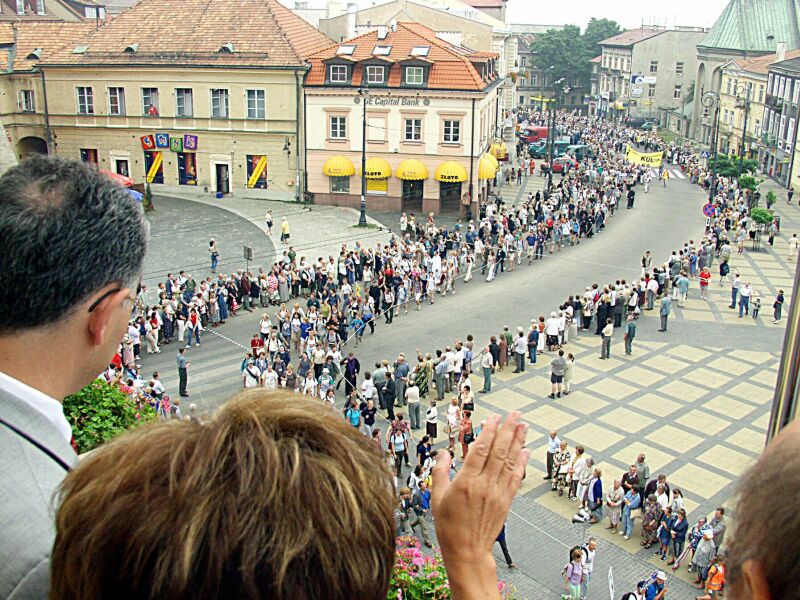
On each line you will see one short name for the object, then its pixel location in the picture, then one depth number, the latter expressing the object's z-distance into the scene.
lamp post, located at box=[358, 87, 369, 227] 39.72
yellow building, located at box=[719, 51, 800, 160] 65.94
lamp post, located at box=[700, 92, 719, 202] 49.88
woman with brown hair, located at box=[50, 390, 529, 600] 1.50
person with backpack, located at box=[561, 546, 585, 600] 13.16
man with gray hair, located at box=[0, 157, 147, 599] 2.20
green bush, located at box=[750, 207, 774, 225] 39.41
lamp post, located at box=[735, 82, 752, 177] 56.44
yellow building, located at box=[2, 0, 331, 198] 44.88
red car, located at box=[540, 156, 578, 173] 59.73
